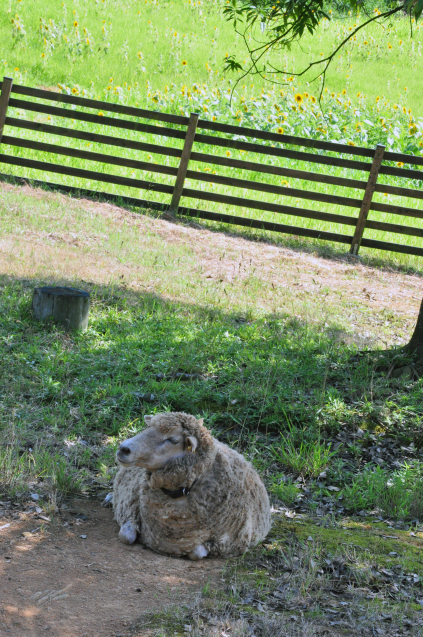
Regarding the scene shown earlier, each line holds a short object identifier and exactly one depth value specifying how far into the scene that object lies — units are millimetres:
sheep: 7258
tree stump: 13805
